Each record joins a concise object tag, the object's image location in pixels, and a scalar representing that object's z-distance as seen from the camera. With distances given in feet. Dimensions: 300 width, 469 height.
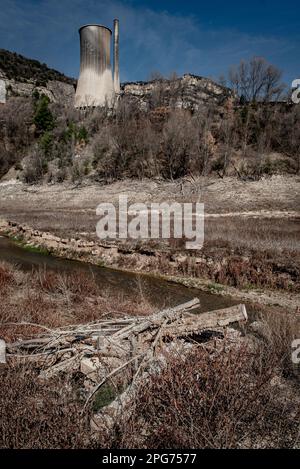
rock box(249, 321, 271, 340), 21.19
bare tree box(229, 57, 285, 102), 158.40
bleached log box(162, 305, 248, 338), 18.57
